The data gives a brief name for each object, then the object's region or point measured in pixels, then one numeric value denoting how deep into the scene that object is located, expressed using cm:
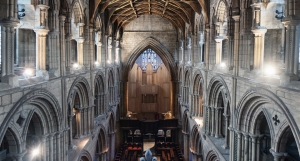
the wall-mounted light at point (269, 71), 809
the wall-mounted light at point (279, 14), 882
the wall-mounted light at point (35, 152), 856
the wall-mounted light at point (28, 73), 824
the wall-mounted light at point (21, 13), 905
